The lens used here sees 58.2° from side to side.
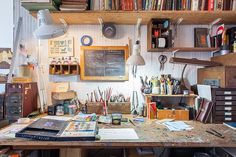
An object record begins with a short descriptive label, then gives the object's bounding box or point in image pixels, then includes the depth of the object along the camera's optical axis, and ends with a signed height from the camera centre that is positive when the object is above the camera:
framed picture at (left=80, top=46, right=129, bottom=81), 2.29 +0.19
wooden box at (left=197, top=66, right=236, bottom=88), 1.79 +0.03
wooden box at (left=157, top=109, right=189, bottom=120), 2.02 -0.34
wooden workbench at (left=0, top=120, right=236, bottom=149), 1.31 -0.40
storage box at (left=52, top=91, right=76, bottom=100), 2.23 -0.18
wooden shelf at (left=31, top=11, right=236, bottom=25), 1.95 +0.61
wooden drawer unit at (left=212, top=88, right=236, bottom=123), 1.82 -0.22
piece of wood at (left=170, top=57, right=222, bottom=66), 2.03 +0.17
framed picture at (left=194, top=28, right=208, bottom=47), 2.26 +0.45
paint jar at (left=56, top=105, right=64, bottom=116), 2.15 -0.32
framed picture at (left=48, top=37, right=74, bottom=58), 2.30 +0.34
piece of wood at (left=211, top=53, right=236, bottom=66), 1.88 +0.19
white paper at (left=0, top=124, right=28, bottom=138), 1.44 -0.38
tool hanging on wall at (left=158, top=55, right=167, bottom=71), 2.33 +0.21
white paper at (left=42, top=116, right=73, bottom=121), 1.92 -0.37
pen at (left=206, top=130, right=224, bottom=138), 1.45 -0.39
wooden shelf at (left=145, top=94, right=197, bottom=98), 2.09 -0.16
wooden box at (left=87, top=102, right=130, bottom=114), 2.19 -0.29
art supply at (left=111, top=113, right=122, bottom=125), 1.79 -0.35
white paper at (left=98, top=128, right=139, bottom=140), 1.41 -0.39
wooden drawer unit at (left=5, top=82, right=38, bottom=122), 1.93 -0.21
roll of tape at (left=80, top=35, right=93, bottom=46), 2.30 +0.42
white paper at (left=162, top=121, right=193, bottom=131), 1.65 -0.38
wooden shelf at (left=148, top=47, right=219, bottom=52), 2.17 +0.31
